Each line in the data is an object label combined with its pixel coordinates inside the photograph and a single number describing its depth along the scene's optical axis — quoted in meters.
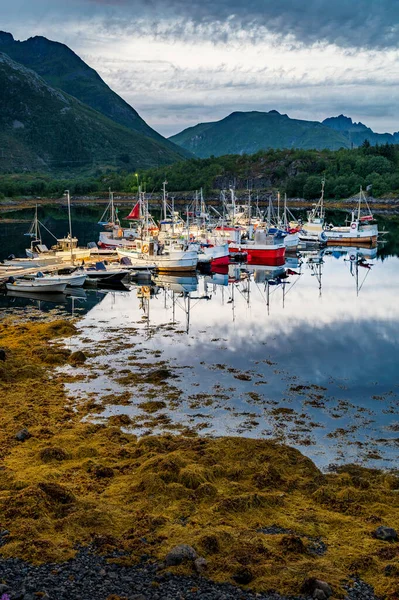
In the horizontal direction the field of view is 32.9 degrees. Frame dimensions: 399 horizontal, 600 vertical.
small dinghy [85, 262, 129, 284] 52.00
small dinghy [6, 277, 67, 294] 46.19
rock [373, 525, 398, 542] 13.29
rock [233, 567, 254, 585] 11.53
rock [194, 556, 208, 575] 11.65
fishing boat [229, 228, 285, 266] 66.19
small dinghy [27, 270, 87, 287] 46.66
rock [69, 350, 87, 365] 28.22
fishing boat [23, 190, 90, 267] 57.22
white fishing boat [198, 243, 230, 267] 61.21
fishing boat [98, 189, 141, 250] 71.12
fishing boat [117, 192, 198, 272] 57.41
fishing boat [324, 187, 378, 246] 87.31
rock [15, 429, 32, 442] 18.69
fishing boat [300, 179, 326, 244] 87.33
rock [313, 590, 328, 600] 10.91
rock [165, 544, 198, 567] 11.94
